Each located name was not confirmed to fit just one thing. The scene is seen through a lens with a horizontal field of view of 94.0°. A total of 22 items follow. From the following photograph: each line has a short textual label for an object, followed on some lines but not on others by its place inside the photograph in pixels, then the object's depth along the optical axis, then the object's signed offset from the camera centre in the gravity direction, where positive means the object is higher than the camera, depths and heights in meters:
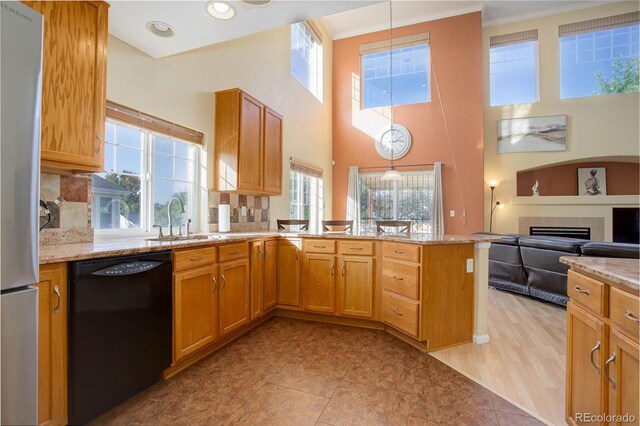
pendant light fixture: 6.54 +3.07
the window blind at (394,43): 6.43 +3.80
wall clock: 6.51 +1.64
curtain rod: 6.34 +1.09
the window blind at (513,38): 6.38 +3.88
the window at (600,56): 5.93 +3.27
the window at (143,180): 2.30 +0.30
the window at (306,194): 5.11 +0.40
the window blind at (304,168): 4.99 +0.87
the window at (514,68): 6.43 +3.25
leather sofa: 3.01 -0.57
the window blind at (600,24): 5.87 +3.88
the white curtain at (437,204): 6.12 +0.24
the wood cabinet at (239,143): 3.14 +0.78
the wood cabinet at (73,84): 1.61 +0.74
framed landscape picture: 6.20 +1.75
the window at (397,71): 6.52 +3.25
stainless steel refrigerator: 1.02 +0.03
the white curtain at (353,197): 6.72 +0.41
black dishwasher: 1.44 -0.63
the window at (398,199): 6.39 +0.35
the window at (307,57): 5.16 +3.00
